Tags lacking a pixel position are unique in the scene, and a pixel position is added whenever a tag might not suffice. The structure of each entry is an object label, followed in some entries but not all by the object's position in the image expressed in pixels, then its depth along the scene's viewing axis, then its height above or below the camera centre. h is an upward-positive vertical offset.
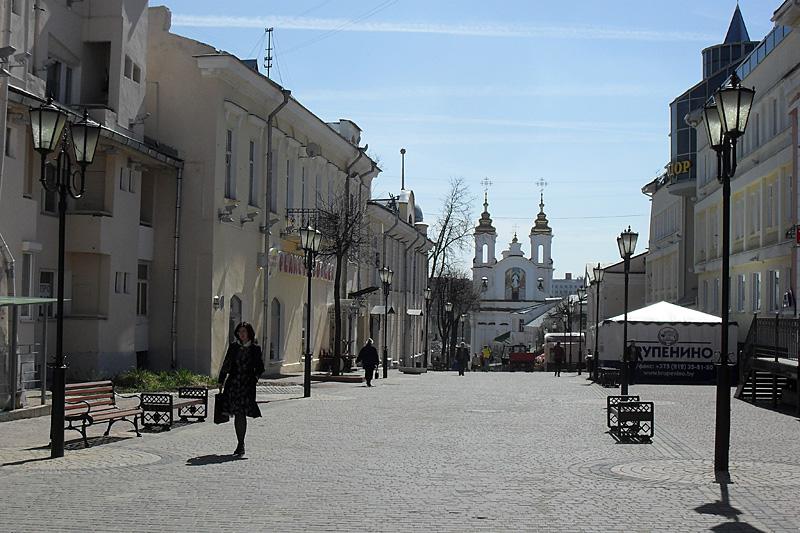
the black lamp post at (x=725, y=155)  12.74 +2.00
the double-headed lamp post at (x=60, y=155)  13.46 +2.04
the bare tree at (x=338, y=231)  37.81 +3.18
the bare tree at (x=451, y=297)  78.31 +1.85
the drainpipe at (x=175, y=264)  30.80 +1.44
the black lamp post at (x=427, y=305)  63.24 +0.82
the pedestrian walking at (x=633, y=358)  36.44 -1.17
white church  135.38 +4.84
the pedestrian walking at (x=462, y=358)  52.59 -1.85
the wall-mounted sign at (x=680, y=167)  54.81 +7.79
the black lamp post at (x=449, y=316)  70.51 +0.27
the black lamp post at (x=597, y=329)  39.12 -0.26
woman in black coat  14.21 -0.74
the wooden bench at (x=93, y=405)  14.85 -1.28
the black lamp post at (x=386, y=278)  42.69 +1.58
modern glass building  54.88 +11.47
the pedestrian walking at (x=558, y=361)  50.21 -1.81
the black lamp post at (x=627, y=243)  30.16 +2.18
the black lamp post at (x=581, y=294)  52.44 +1.34
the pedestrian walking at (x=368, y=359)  32.91 -1.21
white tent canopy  38.81 +0.29
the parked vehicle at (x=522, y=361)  78.81 -2.86
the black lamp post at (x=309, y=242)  27.03 +1.87
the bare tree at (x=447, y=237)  68.50 +5.15
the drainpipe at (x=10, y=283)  18.02 +0.51
